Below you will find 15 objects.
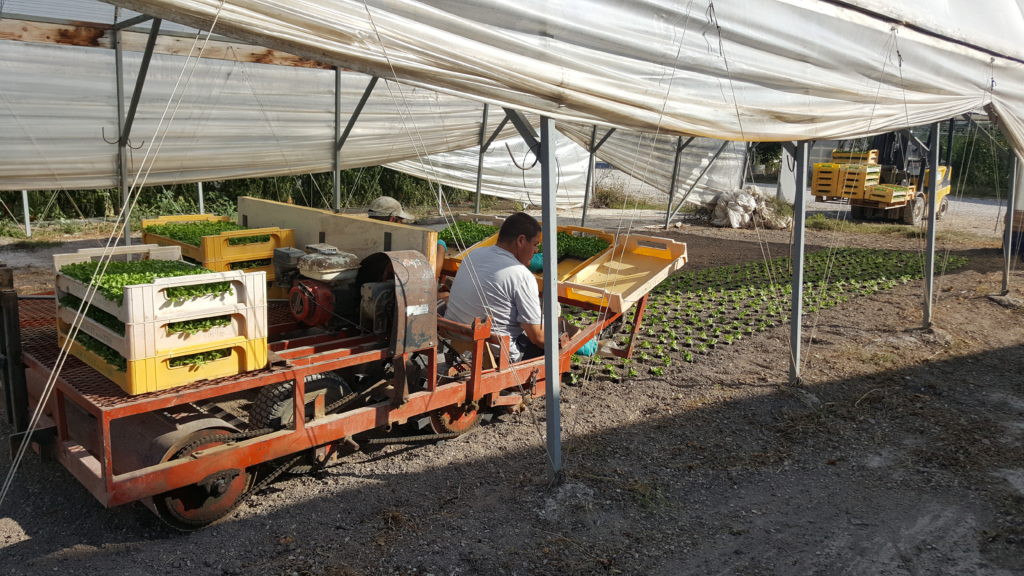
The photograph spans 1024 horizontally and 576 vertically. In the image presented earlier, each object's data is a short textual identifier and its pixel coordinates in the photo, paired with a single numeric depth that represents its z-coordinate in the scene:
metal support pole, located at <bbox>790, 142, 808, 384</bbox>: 6.50
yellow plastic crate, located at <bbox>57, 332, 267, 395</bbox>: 3.80
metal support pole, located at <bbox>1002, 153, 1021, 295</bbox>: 10.37
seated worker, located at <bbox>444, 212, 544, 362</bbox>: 5.49
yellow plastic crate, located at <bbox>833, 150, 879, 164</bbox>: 21.64
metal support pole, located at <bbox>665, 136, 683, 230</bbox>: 17.28
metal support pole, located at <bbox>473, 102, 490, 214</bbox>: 12.84
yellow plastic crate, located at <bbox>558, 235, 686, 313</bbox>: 6.52
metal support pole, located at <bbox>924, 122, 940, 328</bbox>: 8.63
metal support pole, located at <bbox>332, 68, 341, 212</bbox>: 9.48
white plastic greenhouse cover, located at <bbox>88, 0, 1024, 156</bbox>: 3.54
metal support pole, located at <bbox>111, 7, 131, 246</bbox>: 7.63
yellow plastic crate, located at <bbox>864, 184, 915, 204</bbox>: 20.38
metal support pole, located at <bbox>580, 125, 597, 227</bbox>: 15.11
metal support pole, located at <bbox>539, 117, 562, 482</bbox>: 4.46
